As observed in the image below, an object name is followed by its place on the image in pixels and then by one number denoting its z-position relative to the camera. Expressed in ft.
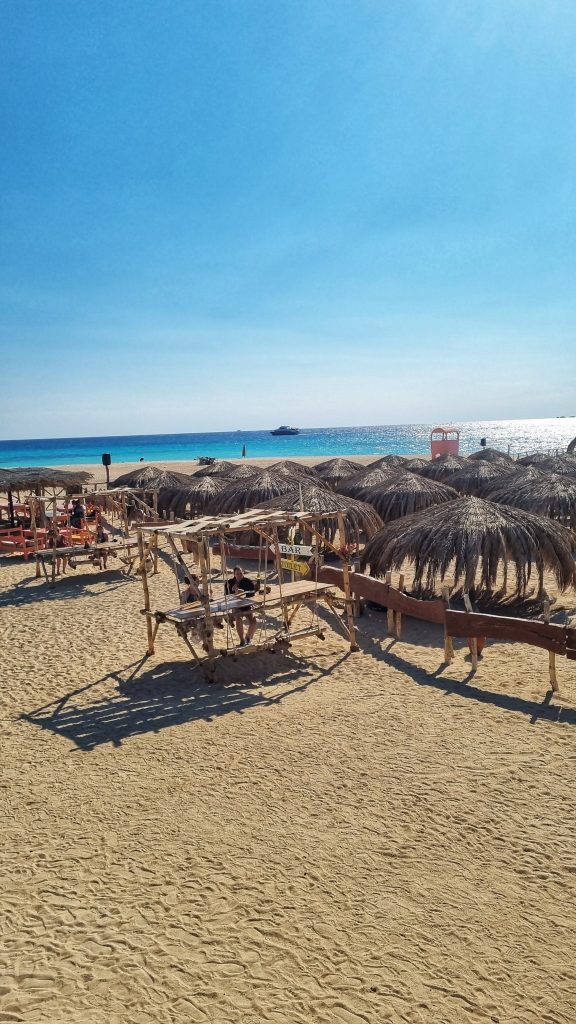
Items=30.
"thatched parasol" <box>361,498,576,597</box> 30.60
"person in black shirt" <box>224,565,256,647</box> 26.58
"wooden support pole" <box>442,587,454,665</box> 25.48
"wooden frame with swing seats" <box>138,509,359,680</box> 24.56
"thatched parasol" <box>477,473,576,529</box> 46.32
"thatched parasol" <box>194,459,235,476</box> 84.90
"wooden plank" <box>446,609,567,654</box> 22.24
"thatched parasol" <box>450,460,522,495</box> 66.85
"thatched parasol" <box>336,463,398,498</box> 63.46
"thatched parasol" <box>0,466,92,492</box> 59.52
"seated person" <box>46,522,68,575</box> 43.21
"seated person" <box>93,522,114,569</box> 45.68
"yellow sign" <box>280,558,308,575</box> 26.86
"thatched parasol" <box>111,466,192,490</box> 73.31
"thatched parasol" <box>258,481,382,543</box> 43.86
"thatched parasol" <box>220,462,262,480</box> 76.29
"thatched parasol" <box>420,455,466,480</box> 76.02
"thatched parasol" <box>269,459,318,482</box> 62.90
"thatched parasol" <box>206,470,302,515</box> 54.13
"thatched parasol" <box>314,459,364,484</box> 77.87
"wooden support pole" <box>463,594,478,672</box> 24.81
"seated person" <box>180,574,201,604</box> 25.80
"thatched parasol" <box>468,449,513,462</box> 96.73
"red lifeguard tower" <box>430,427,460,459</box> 120.57
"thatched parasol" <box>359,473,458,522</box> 53.62
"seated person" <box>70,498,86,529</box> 53.88
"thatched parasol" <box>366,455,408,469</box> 79.19
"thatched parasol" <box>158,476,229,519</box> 65.51
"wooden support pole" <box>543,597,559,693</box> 22.39
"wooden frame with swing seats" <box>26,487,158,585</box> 43.16
